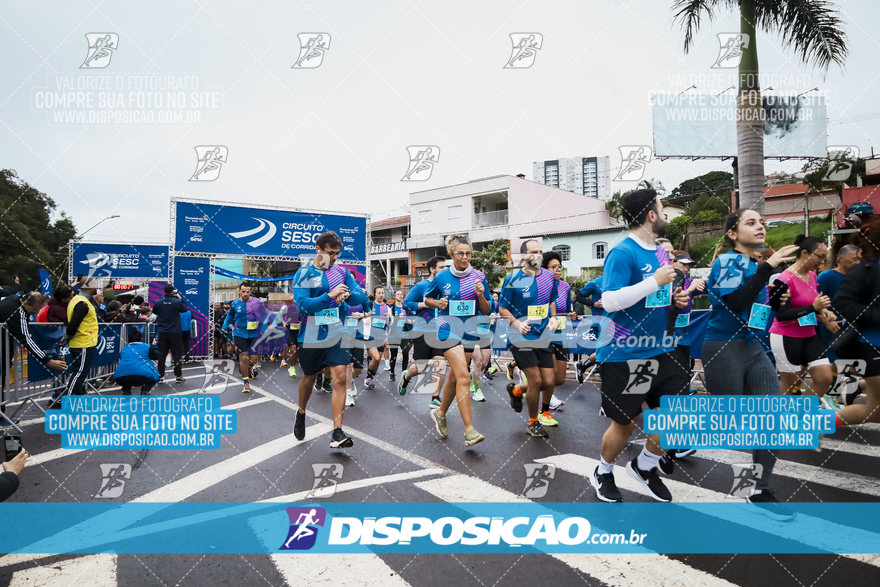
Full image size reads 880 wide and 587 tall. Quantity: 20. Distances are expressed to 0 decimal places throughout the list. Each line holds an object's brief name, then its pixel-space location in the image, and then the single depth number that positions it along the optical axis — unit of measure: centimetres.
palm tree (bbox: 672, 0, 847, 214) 920
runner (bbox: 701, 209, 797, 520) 339
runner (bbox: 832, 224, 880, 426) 420
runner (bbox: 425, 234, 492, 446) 541
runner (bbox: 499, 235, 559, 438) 548
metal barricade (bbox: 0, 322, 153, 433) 639
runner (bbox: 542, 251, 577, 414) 645
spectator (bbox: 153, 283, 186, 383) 1027
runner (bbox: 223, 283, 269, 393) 1018
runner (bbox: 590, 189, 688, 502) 331
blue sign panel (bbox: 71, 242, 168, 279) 2119
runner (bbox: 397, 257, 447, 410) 661
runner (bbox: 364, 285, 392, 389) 1006
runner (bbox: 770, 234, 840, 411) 494
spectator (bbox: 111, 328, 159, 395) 692
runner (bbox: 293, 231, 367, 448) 525
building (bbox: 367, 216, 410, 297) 4647
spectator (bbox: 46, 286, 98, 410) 691
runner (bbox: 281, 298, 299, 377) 1141
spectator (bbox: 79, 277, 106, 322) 760
